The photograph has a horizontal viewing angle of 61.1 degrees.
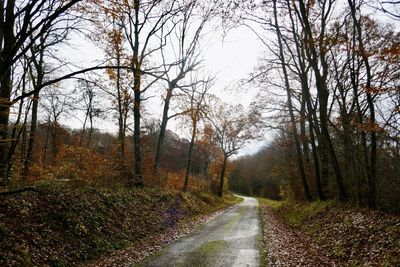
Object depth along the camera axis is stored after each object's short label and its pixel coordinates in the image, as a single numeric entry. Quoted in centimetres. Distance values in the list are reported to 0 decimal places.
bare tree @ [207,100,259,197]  4262
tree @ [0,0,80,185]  623
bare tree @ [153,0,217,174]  2358
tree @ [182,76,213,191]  2909
